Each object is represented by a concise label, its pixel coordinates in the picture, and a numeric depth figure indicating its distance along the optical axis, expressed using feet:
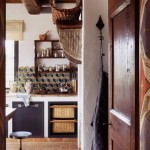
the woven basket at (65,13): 12.93
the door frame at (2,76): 4.48
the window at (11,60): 22.86
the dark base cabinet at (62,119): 20.24
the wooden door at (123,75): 5.57
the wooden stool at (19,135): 15.55
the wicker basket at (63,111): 20.21
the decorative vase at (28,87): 21.62
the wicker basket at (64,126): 20.33
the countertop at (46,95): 20.38
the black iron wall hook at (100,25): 11.30
